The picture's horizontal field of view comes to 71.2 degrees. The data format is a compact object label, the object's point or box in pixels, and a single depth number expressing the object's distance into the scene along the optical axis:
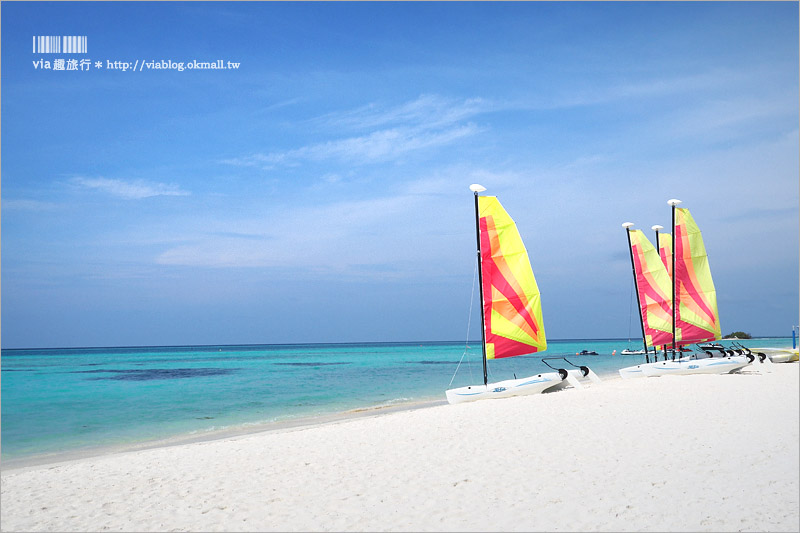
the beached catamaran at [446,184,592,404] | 16.66
